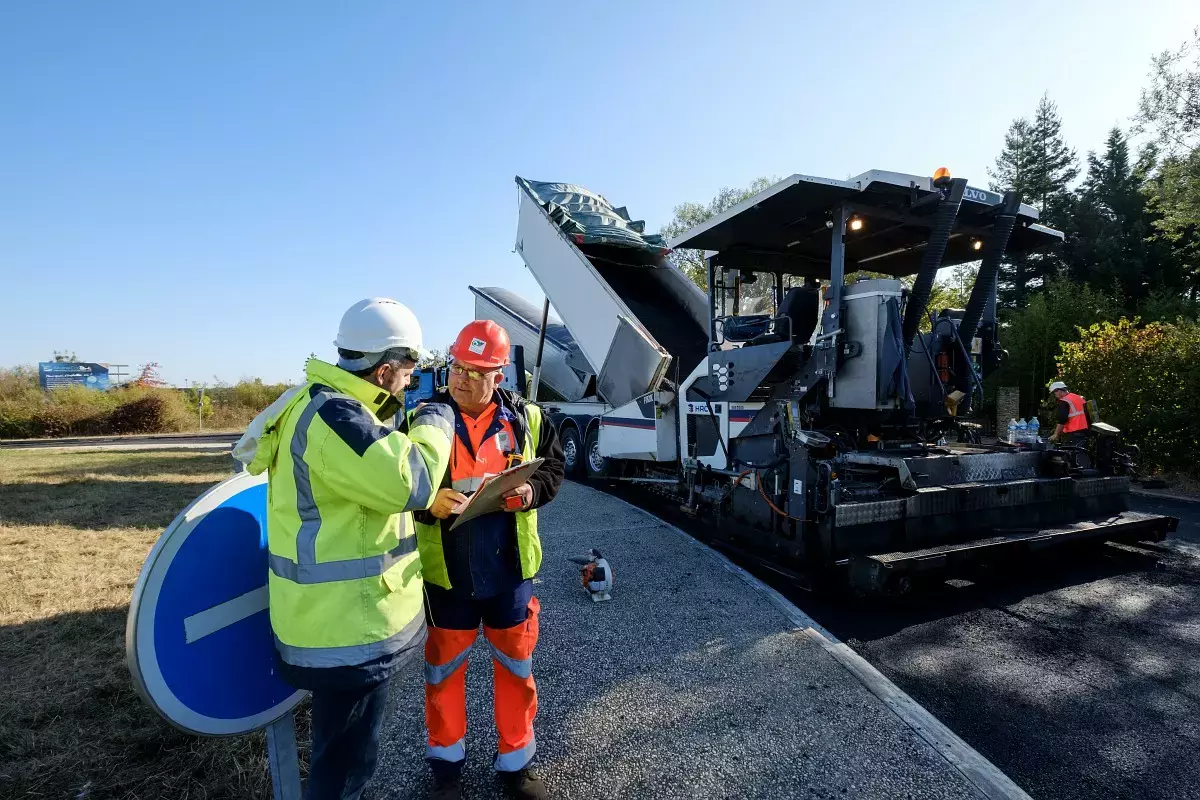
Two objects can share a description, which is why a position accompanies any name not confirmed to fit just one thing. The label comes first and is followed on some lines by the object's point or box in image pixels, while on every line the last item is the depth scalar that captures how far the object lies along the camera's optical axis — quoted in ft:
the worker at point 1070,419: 22.20
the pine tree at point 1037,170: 83.61
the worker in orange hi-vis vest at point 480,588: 6.95
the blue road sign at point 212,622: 4.78
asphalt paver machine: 13.74
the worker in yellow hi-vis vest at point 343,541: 5.14
